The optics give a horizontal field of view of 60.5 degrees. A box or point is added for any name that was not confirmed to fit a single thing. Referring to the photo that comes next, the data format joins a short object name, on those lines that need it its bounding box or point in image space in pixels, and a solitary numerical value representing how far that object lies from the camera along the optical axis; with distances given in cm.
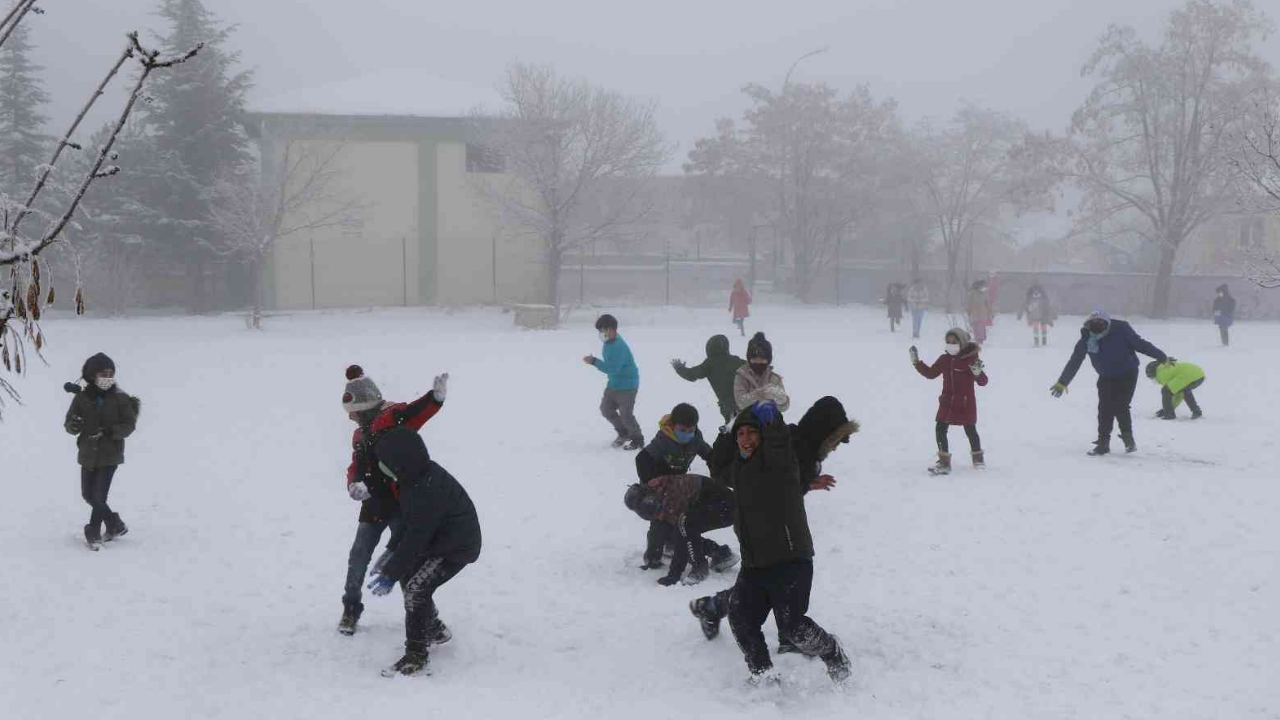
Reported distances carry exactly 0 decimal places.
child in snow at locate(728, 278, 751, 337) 2883
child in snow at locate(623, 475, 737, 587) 739
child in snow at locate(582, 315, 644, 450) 1218
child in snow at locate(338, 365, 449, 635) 611
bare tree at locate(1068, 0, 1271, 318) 3628
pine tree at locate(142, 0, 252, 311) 3578
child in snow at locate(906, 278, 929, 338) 2673
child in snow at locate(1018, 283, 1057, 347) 2523
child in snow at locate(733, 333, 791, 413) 880
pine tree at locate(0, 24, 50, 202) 3678
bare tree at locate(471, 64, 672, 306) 3538
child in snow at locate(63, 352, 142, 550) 841
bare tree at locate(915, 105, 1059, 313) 3856
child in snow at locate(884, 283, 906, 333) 2972
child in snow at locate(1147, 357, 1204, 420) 1402
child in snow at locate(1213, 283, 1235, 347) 2494
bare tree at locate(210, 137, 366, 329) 3075
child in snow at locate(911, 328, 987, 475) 1080
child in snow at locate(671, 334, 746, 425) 1038
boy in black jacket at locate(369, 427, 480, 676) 585
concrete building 3800
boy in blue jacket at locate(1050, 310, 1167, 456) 1154
